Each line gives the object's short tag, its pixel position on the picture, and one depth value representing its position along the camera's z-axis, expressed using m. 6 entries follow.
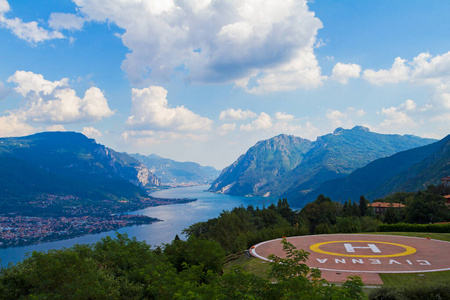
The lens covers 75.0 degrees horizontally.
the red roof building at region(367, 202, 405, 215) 105.41
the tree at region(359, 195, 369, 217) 81.81
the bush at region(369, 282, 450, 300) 15.16
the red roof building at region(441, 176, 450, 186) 125.19
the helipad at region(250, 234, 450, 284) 22.33
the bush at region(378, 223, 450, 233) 38.38
